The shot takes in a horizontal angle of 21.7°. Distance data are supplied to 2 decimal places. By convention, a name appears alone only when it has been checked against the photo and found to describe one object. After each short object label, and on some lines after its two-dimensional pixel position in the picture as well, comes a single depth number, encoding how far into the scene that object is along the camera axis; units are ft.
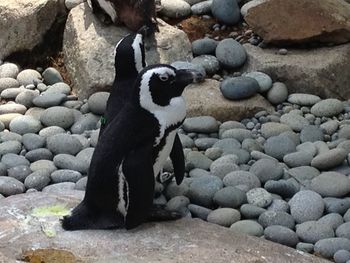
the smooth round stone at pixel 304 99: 15.92
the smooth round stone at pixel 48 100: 16.11
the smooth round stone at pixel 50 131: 14.89
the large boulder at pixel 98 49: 16.33
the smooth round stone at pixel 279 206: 12.28
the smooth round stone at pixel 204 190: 12.41
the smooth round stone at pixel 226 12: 17.95
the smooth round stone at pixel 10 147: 14.30
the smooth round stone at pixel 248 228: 11.63
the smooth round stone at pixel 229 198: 12.28
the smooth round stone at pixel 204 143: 14.32
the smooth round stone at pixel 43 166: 13.52
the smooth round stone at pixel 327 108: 15.52
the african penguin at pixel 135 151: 10.55
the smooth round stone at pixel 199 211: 12.07
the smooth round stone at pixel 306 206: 12.14
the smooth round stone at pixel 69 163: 13.46
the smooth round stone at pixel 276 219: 11.93
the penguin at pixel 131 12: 16.44
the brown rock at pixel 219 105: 15.37
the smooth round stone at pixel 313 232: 11.68
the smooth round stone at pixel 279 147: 14.02
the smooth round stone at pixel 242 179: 12.81
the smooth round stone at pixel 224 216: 11.90
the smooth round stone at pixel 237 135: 14.57
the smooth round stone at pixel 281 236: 11.55
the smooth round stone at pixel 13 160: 13.79
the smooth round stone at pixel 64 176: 13.19
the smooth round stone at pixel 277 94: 15.95
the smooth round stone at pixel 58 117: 15.31
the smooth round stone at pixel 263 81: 16.03
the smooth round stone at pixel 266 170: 13.08
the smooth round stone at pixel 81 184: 12.70
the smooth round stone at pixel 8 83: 17.05
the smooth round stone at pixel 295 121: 15.01
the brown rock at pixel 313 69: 16.28
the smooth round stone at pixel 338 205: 12.30
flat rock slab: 10.07
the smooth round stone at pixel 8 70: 17.44
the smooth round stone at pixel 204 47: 17.07
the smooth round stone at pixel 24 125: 15.17
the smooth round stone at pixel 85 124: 15.20
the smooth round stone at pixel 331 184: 12.71
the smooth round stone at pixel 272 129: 14.75
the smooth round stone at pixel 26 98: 16.38
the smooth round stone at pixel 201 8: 18.35
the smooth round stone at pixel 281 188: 12.73
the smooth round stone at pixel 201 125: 14.80
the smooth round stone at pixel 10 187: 12.85
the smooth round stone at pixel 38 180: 13.05
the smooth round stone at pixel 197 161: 13.52
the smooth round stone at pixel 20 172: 13.38
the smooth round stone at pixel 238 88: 15.52
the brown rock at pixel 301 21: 16.55
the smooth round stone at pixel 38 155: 14.08
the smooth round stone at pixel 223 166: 13.24
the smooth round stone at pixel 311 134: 14.53
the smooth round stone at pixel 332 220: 11.90
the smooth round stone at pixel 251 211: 12.14
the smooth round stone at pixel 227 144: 14.11
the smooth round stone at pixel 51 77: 17.30
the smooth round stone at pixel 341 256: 11.12
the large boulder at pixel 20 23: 17.84
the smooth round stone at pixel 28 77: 17.20
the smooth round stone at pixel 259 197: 12.37
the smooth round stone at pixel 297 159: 13.69
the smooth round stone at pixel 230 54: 16.75
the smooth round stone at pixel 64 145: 14.15
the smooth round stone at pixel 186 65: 16.02
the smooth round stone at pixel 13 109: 16.04
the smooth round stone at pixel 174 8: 18.19
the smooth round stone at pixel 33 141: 14.46
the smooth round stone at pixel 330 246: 11.34
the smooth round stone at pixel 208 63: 16.62
